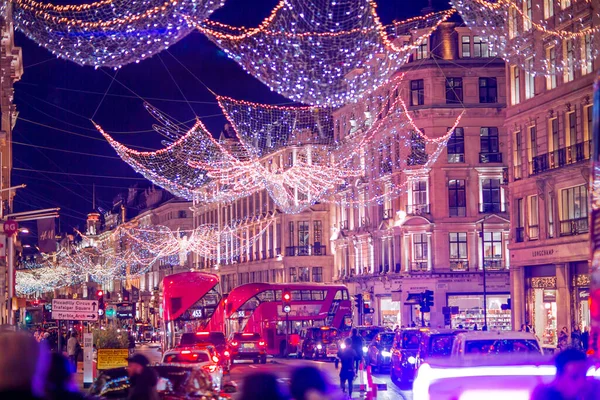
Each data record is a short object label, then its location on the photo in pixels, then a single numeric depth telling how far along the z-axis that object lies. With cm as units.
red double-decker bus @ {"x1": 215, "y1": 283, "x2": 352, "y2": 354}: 5150
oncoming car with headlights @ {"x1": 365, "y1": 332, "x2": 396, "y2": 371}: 3803
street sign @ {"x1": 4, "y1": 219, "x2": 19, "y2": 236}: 3791
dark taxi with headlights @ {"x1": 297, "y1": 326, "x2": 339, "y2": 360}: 4875
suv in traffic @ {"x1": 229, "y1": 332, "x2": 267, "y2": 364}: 4550
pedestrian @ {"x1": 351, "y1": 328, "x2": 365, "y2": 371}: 2906
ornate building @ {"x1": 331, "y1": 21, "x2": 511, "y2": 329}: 6366
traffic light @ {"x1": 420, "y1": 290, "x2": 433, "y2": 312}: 4856
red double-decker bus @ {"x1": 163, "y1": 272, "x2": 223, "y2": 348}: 4922
